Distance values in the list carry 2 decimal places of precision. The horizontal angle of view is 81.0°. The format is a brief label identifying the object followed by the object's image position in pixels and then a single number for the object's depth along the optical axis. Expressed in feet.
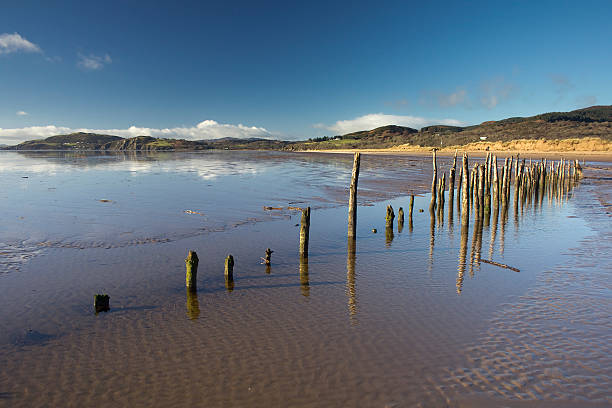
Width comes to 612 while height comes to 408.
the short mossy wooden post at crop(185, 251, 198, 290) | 30.99
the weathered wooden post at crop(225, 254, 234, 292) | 33.60
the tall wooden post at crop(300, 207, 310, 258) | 39.65
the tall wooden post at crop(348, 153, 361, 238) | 46.83
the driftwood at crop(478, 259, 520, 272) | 36.25
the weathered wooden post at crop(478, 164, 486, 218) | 59.12
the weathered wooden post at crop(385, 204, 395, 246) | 52.46
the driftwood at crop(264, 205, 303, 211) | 71.73
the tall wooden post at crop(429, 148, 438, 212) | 65.41
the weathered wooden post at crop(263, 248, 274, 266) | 37.88
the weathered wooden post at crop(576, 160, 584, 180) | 125.70
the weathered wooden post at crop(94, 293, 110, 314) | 27.78
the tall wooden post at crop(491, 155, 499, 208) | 69.46
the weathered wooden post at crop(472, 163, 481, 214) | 59.00
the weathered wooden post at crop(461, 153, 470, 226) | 55.26
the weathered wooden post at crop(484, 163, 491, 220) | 63.36
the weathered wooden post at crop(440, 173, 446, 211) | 67.41
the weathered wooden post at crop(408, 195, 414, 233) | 54.70
